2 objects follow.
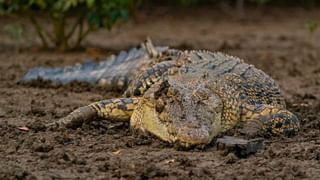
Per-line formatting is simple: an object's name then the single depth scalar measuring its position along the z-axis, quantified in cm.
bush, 1947
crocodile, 952
